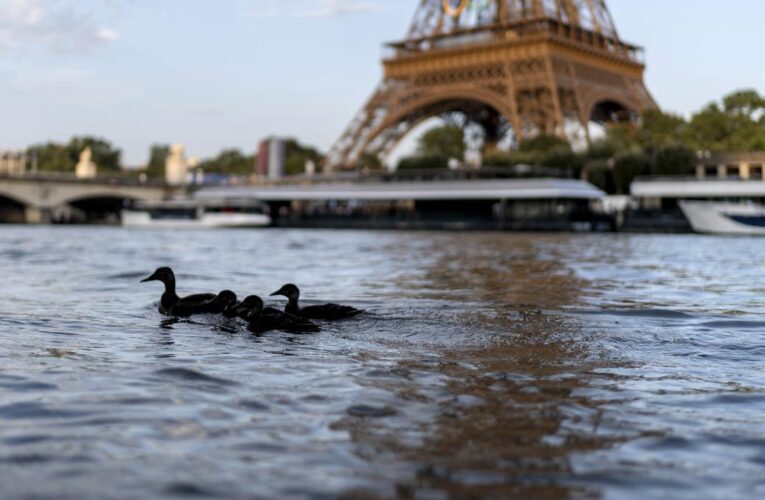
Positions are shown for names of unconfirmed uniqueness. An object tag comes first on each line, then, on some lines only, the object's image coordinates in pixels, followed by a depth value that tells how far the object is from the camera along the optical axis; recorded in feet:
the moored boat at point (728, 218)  162.40
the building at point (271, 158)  358.64
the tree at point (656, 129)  227.61
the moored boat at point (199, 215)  220.64
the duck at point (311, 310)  32.07
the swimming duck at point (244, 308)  30.35
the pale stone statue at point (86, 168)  301.22
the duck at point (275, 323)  29.50
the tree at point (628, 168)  211.82
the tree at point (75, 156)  409.28
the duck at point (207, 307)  32.96
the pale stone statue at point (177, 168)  305.53
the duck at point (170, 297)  33.78
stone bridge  263.29
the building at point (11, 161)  313.53
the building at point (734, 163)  231.30
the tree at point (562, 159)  210.83
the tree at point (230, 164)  435.12
